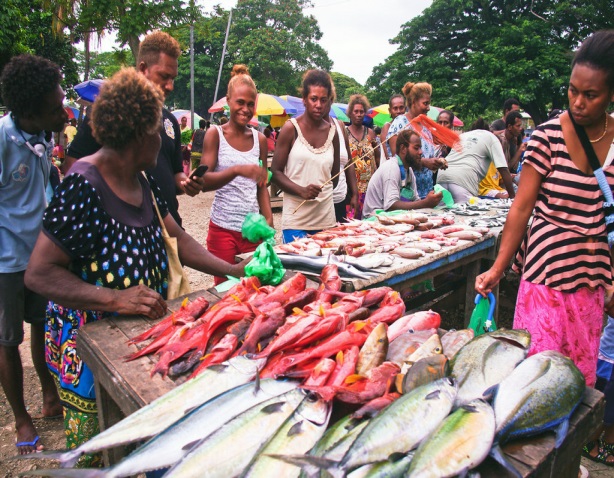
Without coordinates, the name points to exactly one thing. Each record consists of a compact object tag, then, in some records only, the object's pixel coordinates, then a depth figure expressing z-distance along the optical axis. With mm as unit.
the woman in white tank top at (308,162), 4145
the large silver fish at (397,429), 1141
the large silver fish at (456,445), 1098
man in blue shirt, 2844
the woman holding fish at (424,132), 5340
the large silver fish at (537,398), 1262
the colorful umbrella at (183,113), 25194
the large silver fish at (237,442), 1201
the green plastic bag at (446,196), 5868
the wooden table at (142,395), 1243
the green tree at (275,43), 39250
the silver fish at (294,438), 1155
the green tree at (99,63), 50394
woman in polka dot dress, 1939
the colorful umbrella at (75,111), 24136
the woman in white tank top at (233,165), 3814
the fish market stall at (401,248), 3064
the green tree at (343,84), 53969
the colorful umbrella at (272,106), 15401
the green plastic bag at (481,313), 2694
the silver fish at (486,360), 1400
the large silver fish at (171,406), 1365
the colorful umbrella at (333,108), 17198
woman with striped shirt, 2234
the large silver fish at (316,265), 2951
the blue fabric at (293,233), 4375
